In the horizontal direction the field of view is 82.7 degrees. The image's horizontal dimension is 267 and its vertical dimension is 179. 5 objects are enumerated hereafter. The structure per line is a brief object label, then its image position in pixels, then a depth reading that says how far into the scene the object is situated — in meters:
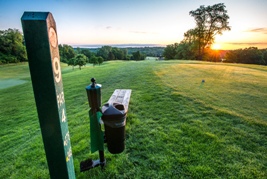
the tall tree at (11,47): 39.84
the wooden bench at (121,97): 4.09
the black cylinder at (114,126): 2.06
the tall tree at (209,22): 31.28
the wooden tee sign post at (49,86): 1.12
